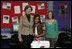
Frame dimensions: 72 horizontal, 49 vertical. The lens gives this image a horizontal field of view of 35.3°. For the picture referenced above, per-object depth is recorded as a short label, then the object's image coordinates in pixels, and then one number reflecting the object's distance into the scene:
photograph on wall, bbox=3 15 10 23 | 3.58
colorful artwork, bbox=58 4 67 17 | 4.24
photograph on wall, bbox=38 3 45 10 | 3.94
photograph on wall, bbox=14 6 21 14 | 3.69
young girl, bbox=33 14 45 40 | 2.16
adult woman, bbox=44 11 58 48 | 2.21
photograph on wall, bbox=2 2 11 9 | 3.54
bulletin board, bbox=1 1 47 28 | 3.55
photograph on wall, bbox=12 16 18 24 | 3.66
